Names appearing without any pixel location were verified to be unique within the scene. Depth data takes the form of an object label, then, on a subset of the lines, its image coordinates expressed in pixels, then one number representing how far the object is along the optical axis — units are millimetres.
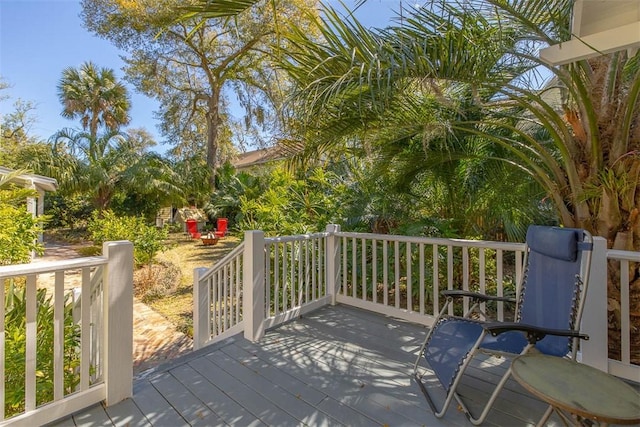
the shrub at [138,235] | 8352
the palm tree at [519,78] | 2441
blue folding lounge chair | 1929
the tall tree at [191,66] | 12883
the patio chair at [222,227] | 14367
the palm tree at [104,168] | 12656
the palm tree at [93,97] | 17844
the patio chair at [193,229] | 14271
